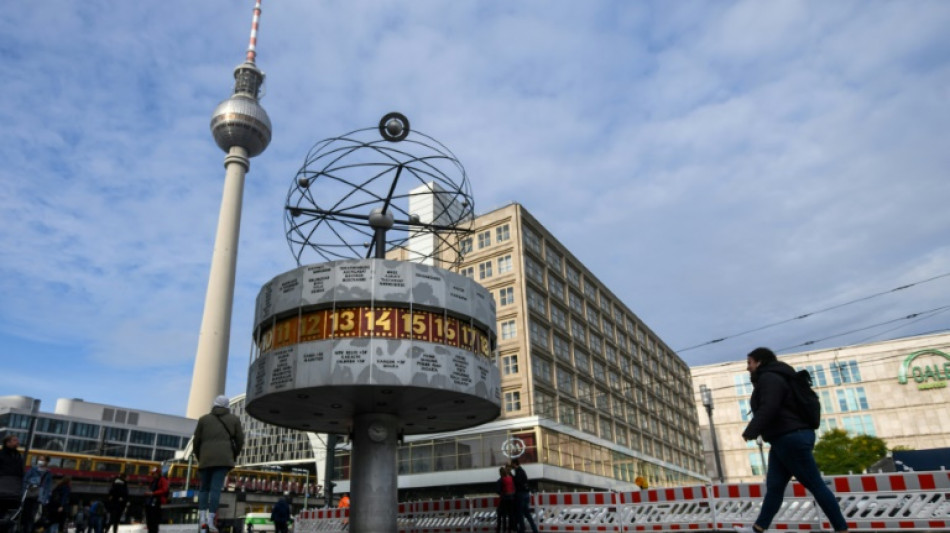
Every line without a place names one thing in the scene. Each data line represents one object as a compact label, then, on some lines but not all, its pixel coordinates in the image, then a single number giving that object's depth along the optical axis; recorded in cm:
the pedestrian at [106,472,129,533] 1496
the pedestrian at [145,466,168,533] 1307
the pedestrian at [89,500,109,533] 1943
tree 6291
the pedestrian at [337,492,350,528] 2211
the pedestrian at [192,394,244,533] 993
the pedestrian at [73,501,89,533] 2510
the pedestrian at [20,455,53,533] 1218
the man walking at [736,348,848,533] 641
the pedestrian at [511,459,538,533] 1533
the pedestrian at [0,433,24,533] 860
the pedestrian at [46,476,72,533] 1585
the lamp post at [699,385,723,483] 3520
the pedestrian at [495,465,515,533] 1561
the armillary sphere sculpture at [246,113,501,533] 1402
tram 7588
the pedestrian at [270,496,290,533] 2225
